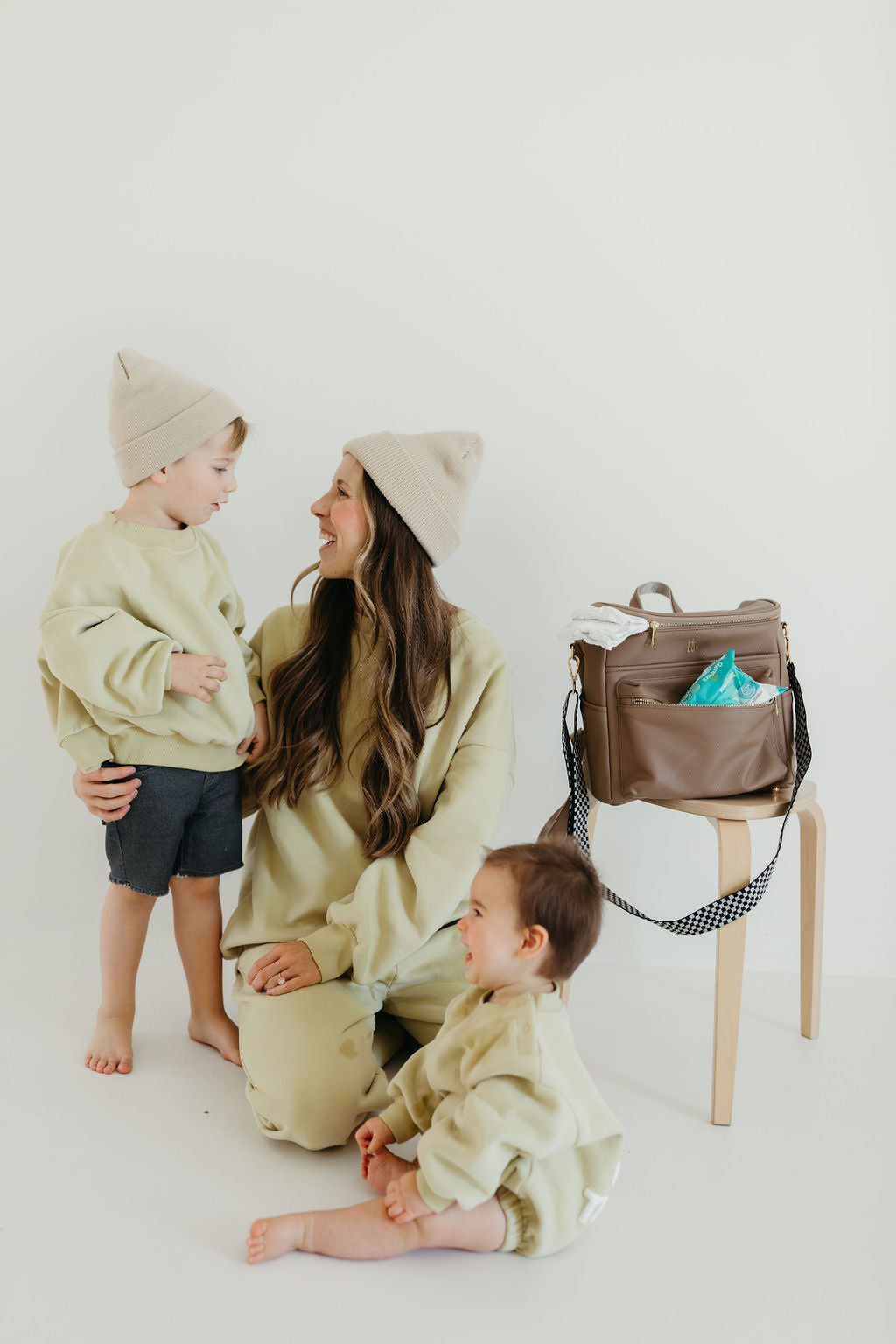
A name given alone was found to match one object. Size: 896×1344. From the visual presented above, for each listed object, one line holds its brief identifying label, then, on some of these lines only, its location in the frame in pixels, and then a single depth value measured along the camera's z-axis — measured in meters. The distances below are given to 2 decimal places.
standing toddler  1.72
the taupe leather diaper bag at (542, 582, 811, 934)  1.84
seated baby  1.37
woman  1.76
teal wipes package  1.85
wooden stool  1.80
